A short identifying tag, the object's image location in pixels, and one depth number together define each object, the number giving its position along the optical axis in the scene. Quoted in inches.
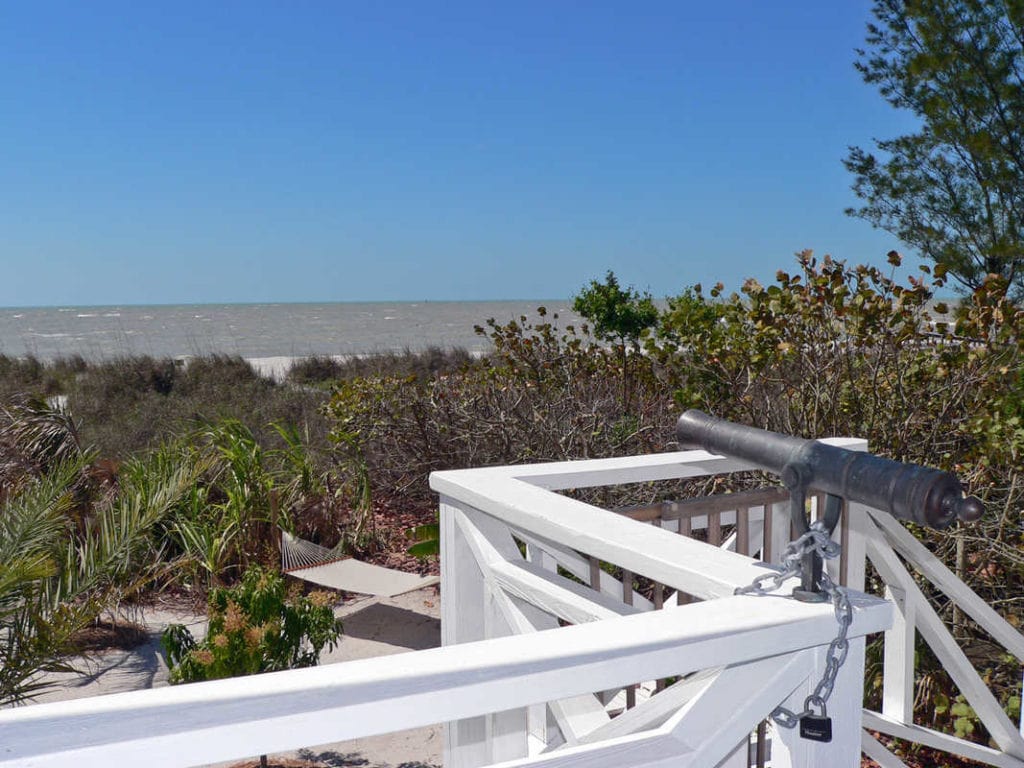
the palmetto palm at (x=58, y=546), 119.2
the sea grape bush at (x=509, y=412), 228.1
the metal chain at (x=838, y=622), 41.5
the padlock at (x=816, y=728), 40.6
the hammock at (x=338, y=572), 193.0
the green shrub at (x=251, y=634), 123.9
